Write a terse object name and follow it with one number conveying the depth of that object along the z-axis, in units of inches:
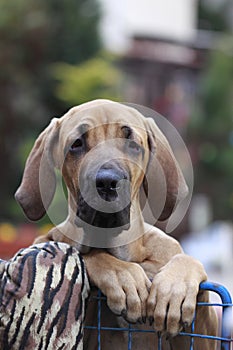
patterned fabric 145.3
